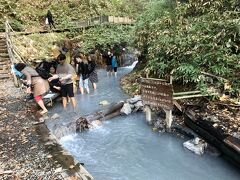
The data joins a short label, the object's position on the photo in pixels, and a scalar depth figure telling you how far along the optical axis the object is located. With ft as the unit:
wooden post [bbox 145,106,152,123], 20.03
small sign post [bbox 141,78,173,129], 17.72
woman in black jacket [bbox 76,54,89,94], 24.73
